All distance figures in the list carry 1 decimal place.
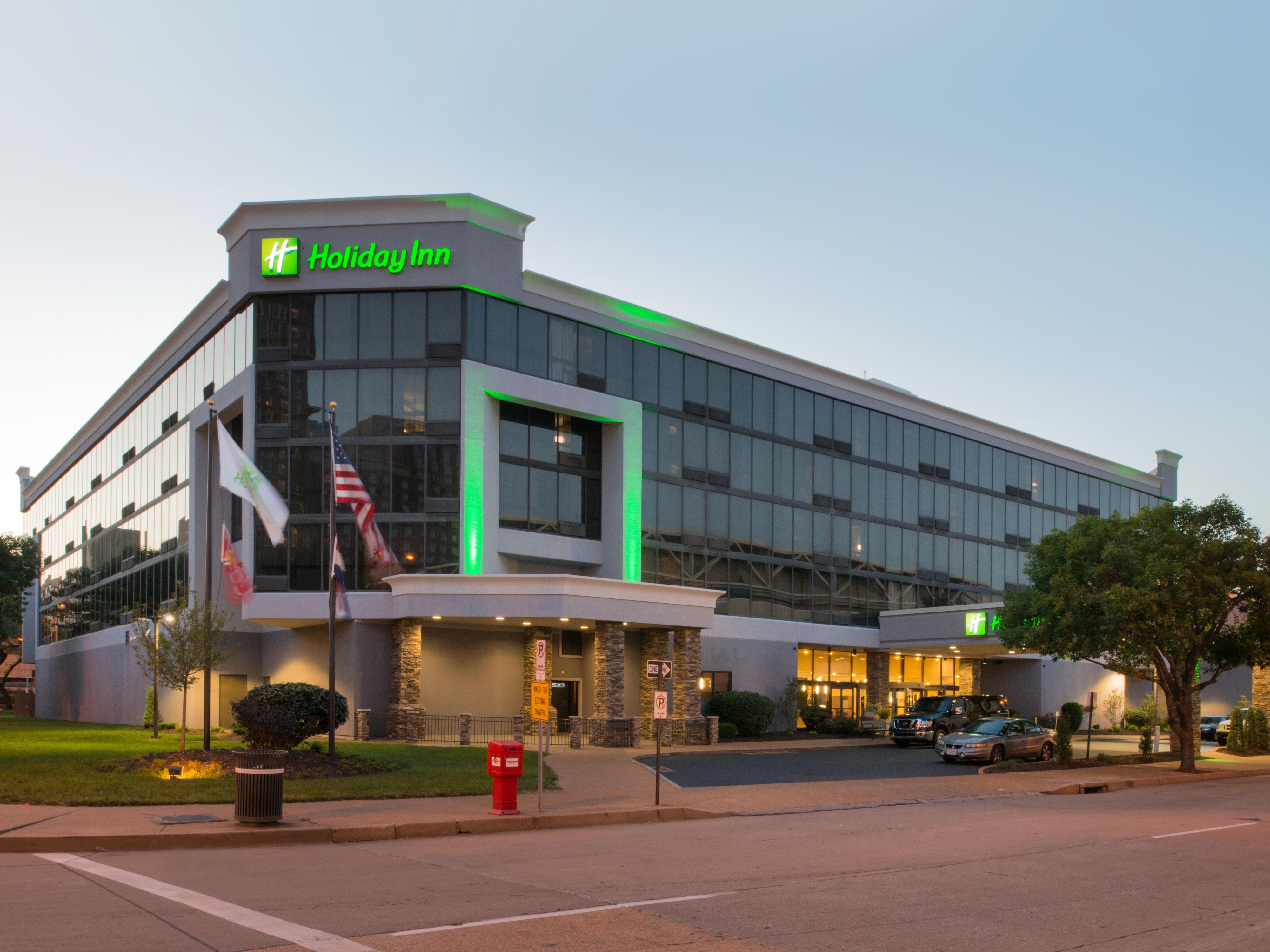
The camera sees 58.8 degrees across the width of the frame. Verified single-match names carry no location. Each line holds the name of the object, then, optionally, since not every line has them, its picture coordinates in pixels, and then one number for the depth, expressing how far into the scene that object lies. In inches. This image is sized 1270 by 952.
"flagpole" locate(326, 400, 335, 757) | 902.4
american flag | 941.8
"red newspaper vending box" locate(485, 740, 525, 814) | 701.3
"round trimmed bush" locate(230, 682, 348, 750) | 920.9
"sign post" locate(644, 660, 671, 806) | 826.8
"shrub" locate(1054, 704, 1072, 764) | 1304.1
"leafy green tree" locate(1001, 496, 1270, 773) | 1247.5
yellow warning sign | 746.8
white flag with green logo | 874.8
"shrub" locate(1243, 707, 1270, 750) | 1652.3
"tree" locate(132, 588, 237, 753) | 1159.0
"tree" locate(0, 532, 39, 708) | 2546.8
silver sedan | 1299.2
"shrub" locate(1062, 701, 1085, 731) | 2076.8
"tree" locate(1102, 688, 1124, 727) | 2377.0
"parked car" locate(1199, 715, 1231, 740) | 2000.5
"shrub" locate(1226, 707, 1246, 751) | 1648.6
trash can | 613.3
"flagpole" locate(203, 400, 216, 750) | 954.7
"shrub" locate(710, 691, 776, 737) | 1738.4
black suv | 1622.8
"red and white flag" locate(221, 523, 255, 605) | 927.7
